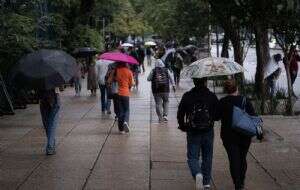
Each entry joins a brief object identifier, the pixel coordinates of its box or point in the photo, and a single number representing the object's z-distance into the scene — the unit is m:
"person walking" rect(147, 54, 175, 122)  15.31
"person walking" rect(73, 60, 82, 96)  22.89
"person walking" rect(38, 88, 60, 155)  10.70
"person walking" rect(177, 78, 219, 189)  8.04
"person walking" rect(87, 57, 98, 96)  22.78
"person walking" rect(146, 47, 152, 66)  54.65
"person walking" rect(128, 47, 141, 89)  25.77
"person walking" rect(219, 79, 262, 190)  8.09
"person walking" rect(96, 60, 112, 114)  17.22
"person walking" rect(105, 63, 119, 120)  13.68
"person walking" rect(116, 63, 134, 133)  13.46
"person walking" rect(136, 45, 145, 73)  38.33
